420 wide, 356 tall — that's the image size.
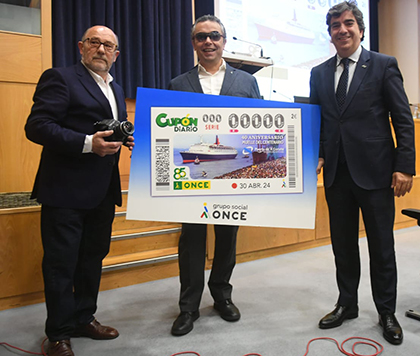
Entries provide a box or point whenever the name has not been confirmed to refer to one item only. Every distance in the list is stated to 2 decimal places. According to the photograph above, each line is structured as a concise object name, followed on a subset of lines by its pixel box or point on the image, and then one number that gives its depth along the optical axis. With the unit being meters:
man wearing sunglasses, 1.66
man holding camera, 1.39
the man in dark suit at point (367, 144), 1.53
